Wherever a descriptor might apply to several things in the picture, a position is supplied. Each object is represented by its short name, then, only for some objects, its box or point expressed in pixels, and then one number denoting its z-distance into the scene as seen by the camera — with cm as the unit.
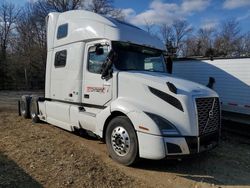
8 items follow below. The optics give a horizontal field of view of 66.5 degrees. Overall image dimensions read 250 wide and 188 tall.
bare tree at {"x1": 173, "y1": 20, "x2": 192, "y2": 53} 3940
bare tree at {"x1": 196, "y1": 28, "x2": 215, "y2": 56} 3540
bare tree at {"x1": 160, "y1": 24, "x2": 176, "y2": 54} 3901
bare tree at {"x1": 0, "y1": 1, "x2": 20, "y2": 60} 2670
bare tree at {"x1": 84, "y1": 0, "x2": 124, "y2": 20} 2939
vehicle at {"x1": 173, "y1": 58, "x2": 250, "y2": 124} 574
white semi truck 360
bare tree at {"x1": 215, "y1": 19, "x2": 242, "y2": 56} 3393
